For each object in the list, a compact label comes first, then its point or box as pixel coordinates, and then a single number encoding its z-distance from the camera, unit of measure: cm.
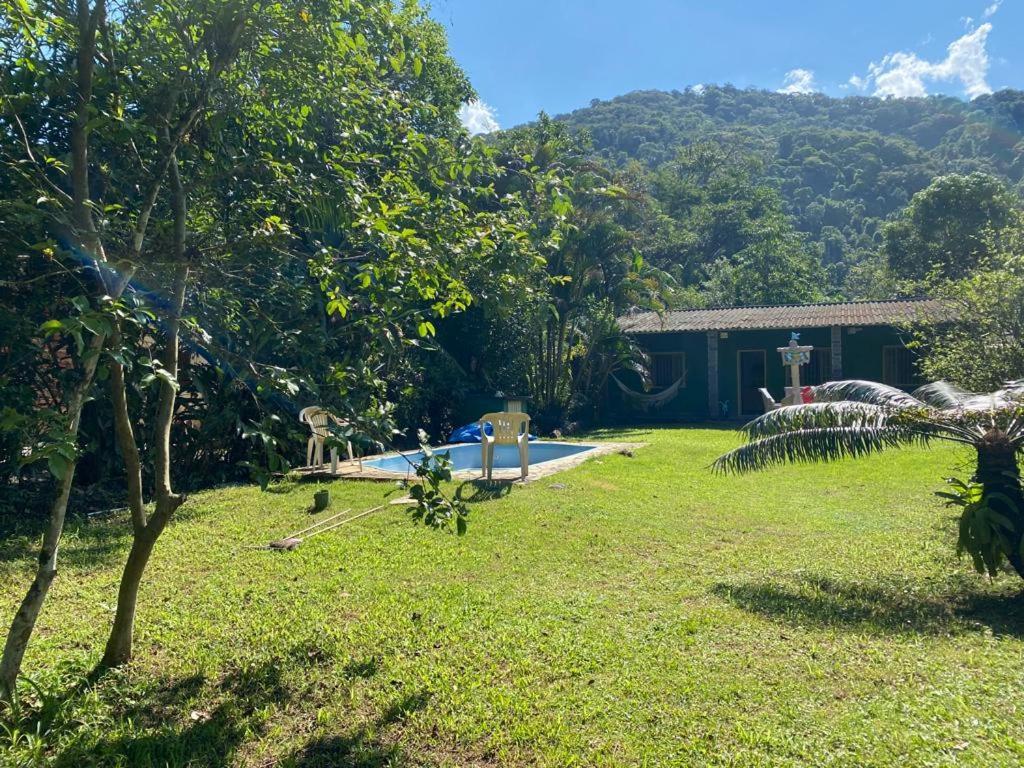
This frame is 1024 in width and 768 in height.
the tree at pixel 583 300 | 1897
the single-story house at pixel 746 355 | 2048
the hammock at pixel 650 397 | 2211
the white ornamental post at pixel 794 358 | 1616
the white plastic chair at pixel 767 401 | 1641
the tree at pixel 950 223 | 2739
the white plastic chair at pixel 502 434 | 1015
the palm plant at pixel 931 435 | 494
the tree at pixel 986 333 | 923
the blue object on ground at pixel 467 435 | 1598
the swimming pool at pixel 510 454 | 1482
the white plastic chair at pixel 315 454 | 886
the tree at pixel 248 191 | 346
